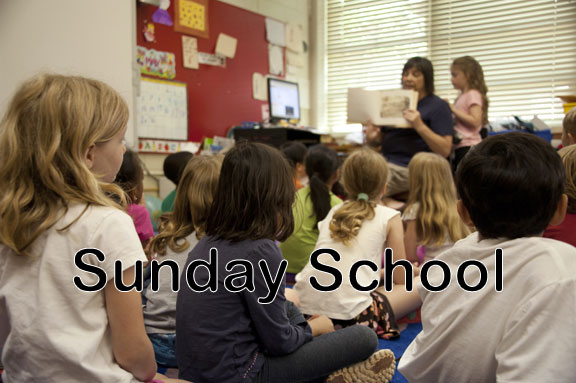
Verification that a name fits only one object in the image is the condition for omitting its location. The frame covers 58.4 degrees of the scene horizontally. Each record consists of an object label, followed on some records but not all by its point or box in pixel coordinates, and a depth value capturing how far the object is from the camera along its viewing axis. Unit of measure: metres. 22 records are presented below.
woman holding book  3.00
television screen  4.27
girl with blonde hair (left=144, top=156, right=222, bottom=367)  1.46
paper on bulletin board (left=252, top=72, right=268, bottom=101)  4.50
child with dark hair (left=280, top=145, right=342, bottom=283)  2.29
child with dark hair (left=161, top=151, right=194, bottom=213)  2.66
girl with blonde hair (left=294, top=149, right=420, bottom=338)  1.69
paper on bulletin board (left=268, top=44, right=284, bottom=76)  4.64
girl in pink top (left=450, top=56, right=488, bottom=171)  3.18
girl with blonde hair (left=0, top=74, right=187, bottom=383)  0.80
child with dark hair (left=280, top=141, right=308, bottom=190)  2.99
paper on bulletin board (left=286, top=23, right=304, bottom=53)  4.80
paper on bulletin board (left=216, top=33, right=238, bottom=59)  4.17
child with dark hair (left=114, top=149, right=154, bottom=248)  1.71
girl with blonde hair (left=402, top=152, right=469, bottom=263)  2.05
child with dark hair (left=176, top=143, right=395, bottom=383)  1.10
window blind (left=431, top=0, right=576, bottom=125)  4.00
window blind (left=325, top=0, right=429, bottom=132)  4.61
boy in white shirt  0.70
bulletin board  3.87
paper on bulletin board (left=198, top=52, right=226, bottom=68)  4.05
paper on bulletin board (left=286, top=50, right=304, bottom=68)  4.83
